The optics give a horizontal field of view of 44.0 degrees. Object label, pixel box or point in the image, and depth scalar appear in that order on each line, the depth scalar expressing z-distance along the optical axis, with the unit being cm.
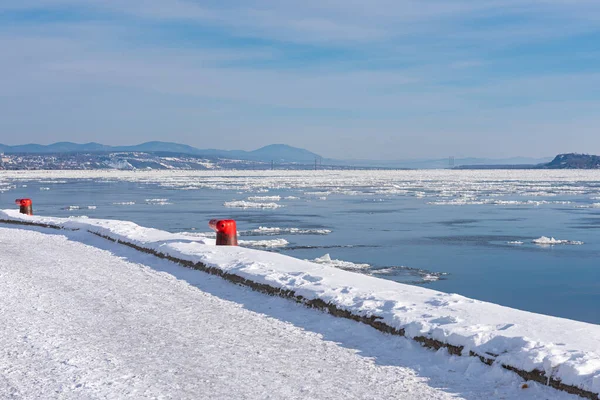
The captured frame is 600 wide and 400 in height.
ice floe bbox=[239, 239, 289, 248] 1911
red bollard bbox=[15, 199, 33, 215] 2635
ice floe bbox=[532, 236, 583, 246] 1991
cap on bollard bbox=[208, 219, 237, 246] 1498
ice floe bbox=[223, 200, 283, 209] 3638
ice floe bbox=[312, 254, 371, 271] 1505
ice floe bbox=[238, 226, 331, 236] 2248
